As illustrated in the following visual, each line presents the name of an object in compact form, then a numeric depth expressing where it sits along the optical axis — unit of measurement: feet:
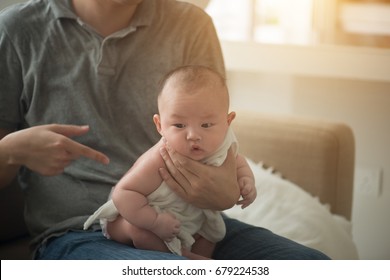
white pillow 8.18
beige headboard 8.77
